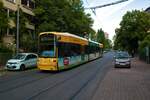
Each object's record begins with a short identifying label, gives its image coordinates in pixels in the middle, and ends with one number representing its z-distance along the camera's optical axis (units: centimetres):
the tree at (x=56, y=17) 2154
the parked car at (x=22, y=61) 1224
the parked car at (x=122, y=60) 1418
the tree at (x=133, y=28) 3154
